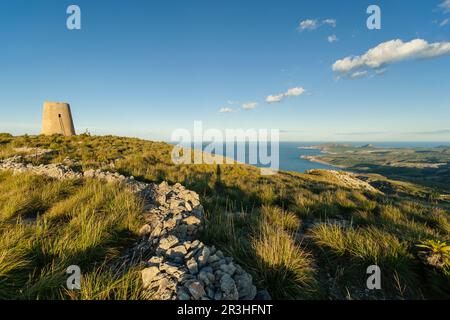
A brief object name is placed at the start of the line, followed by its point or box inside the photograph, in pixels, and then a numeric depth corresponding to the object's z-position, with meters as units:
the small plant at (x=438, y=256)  2.71
